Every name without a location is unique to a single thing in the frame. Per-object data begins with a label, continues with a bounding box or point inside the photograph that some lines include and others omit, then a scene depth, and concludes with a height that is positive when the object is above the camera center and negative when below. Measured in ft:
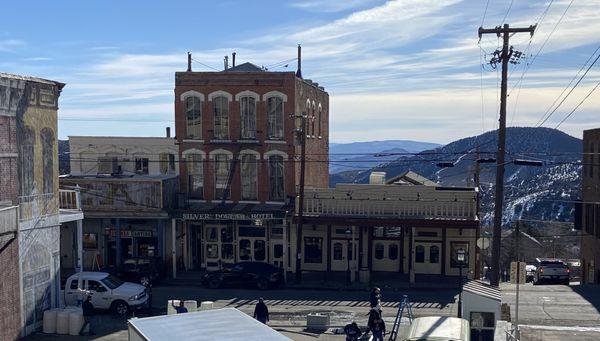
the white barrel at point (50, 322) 78.23 -19.50
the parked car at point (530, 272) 151.43 -28.42
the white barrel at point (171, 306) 76.74 -17.40
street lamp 77.75 -13.36
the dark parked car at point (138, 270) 109.50 -19.19
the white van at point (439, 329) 55.93 -14.80
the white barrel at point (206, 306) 77.05 -17.33
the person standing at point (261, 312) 76.13 -17.68
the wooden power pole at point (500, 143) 87.48 +1.11
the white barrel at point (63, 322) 77.30 -19.29
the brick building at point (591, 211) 130.72 -11.34
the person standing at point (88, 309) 84.33 -19.78
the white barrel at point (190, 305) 77.71 -17.49
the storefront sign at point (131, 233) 122.31 -14.79
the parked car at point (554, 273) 128.57 -22.30
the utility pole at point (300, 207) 111.65 -9.33
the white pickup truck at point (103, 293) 88.07 -18.36
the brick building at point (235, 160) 118.21 -1.72
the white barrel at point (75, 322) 76.69 -19.12
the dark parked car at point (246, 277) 106.93 -19.60
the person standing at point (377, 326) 69.21 -17.48
